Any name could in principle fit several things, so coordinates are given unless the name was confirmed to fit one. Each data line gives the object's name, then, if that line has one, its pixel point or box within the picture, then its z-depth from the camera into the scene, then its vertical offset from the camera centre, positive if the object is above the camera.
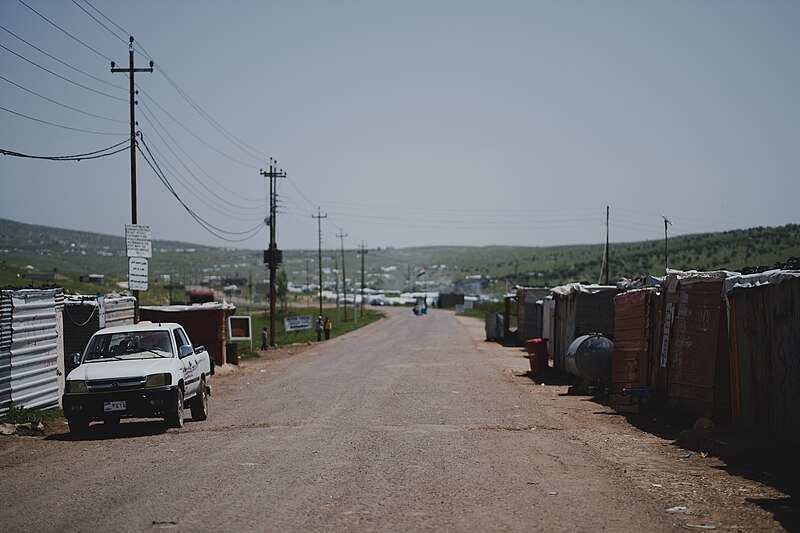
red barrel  28.94 -3.28
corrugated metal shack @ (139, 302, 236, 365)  33.12 -2.55
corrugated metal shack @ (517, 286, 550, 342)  44.84 -2.86
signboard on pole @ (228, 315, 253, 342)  42.14 -3.56
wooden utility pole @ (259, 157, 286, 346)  48.75 -0.12
